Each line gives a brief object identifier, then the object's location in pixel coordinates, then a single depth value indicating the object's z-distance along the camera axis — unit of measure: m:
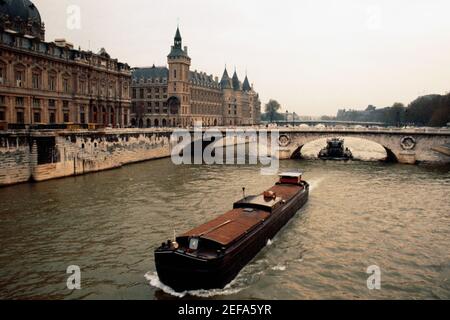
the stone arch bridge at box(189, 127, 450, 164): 66.19
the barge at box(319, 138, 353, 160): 74.00
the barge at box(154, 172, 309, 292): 17.70
